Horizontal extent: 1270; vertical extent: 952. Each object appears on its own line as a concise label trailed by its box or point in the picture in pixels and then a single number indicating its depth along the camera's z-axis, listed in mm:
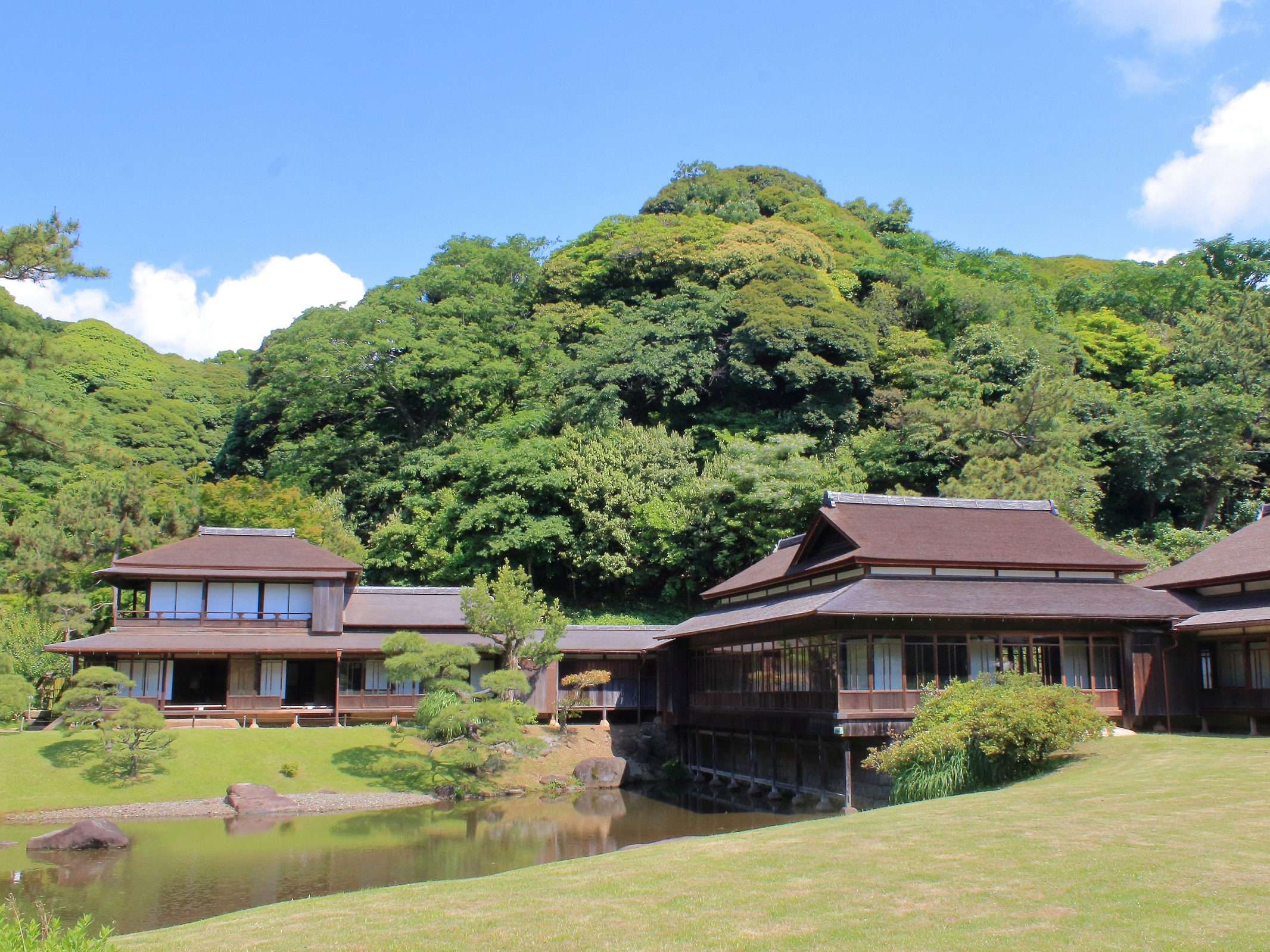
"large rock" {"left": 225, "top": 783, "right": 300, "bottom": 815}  24062
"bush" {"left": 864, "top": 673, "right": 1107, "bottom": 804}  17531
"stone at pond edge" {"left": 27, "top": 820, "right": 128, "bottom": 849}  19359
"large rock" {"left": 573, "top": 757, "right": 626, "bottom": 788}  29203
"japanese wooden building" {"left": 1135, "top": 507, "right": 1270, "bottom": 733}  22234
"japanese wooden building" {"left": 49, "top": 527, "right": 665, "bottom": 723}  31562
